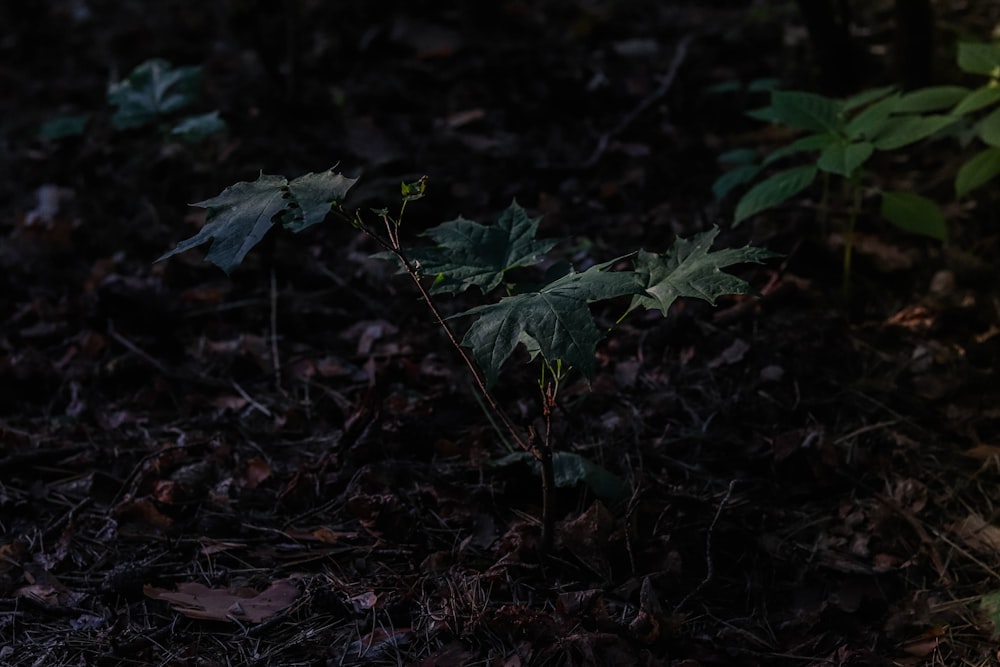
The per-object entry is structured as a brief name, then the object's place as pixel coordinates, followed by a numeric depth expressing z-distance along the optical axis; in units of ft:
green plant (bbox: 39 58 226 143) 10.92
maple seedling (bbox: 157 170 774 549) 4.62
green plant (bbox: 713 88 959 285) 7.68
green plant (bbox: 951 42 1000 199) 7.91
